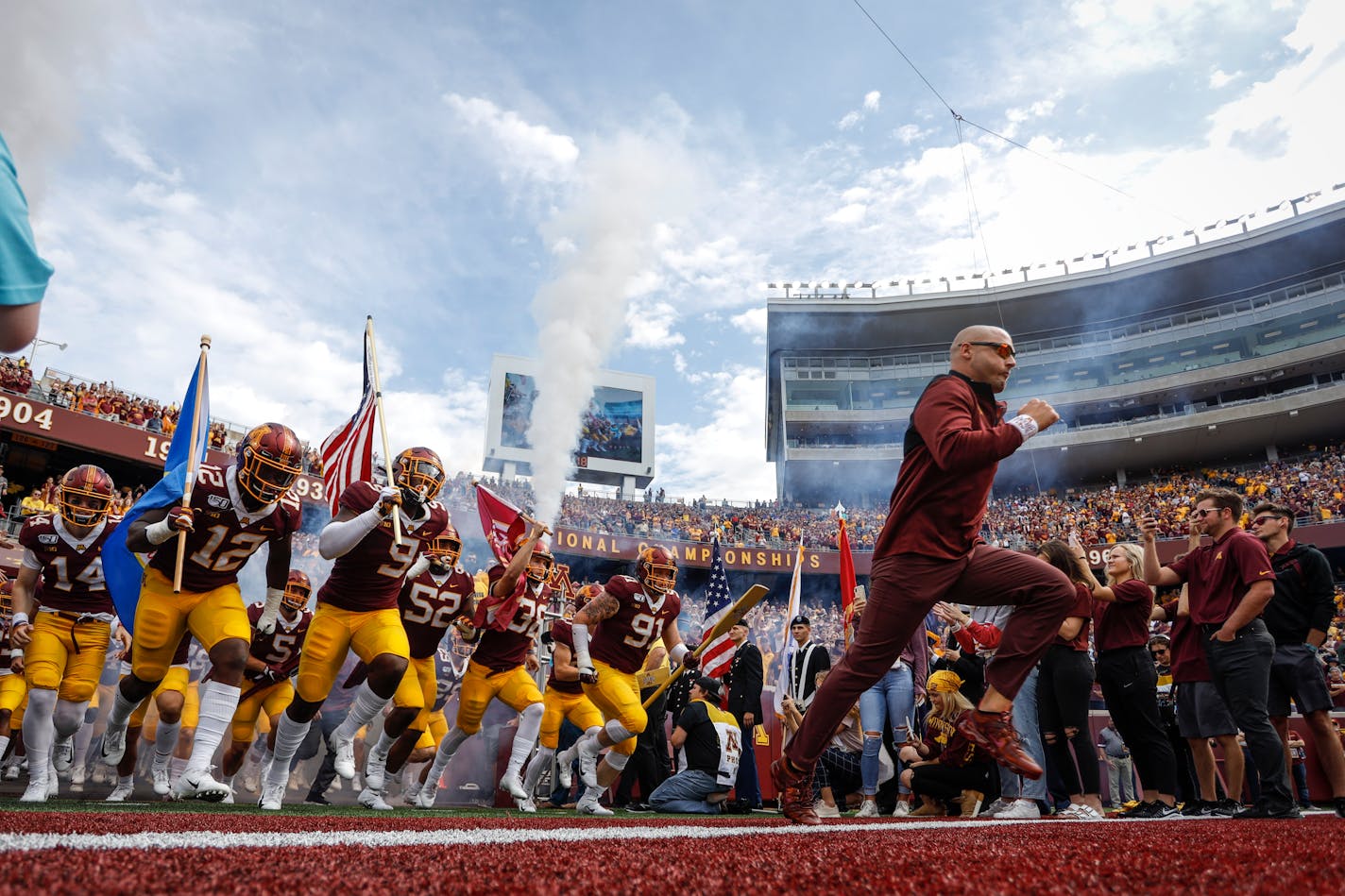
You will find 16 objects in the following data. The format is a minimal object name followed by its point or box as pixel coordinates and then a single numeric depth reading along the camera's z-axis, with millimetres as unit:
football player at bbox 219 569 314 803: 6922
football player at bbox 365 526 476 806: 7055
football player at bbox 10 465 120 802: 5656
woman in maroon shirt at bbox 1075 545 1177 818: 5598
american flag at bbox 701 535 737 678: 7418
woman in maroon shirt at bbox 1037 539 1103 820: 5711
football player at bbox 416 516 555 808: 7418
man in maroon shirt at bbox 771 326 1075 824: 3426
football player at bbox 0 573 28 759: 5718
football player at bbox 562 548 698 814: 6500
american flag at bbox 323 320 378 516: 6422
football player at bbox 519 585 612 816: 7289
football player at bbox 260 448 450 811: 5352
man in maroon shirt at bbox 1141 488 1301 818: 4609
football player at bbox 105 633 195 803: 5859
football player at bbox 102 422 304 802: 5004
